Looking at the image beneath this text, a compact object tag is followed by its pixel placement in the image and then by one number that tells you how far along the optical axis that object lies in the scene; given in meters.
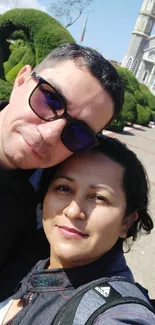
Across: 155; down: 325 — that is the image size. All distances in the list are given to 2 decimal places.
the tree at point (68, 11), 30.19
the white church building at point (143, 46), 60.25
